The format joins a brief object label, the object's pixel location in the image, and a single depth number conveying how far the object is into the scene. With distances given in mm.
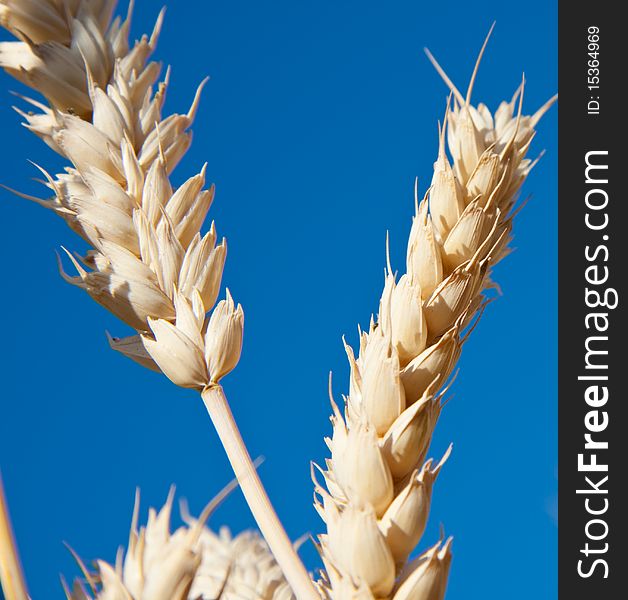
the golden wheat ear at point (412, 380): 267
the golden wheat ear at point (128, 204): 278
